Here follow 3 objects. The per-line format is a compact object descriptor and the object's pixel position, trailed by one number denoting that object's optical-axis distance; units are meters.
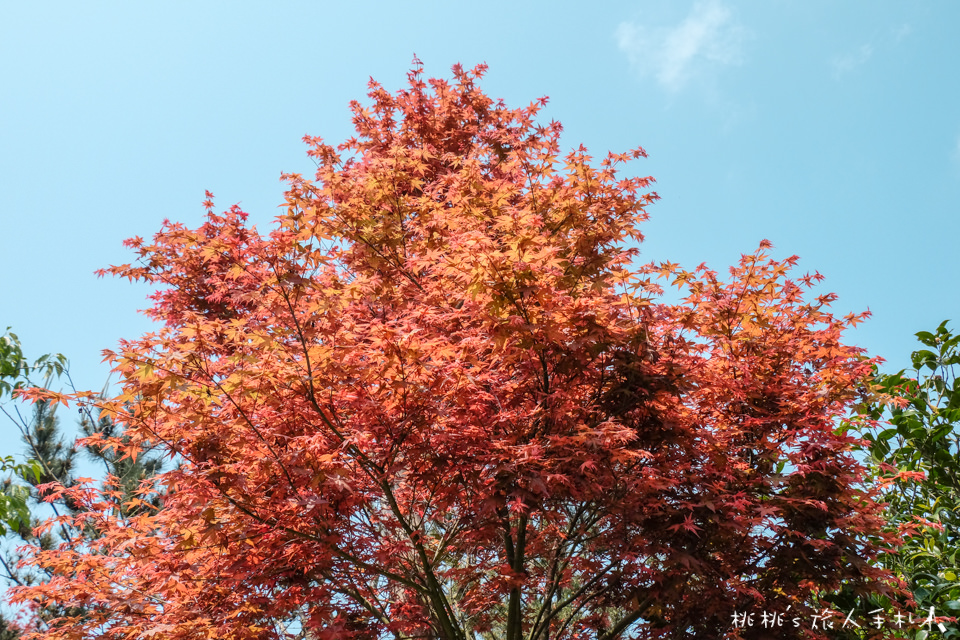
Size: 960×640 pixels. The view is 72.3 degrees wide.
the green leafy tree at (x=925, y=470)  5.57
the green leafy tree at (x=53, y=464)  9.77
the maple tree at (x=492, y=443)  4.24
